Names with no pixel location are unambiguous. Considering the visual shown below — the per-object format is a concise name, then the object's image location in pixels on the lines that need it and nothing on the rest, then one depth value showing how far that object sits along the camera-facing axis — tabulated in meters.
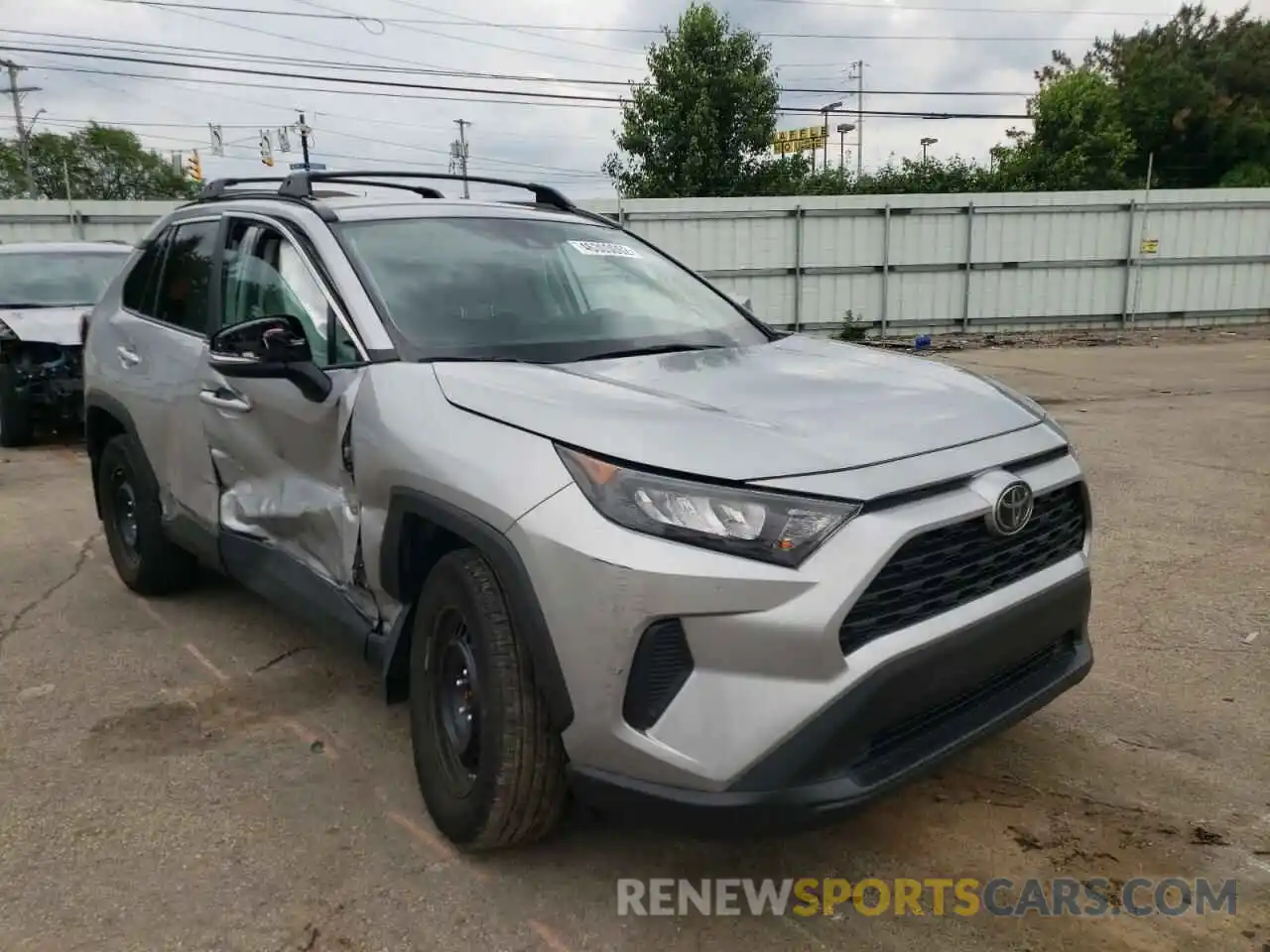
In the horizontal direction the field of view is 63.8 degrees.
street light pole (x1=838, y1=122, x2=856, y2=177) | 59.22
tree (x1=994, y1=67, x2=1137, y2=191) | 32.31
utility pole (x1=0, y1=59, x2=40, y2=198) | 49.69
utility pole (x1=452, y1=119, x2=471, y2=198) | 51.97
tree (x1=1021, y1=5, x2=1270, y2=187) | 37.19
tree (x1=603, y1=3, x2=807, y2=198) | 23.11
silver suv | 2.06
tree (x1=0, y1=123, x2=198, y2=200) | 55.62
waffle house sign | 58.69
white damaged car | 8.17
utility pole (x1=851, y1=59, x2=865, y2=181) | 57.72
